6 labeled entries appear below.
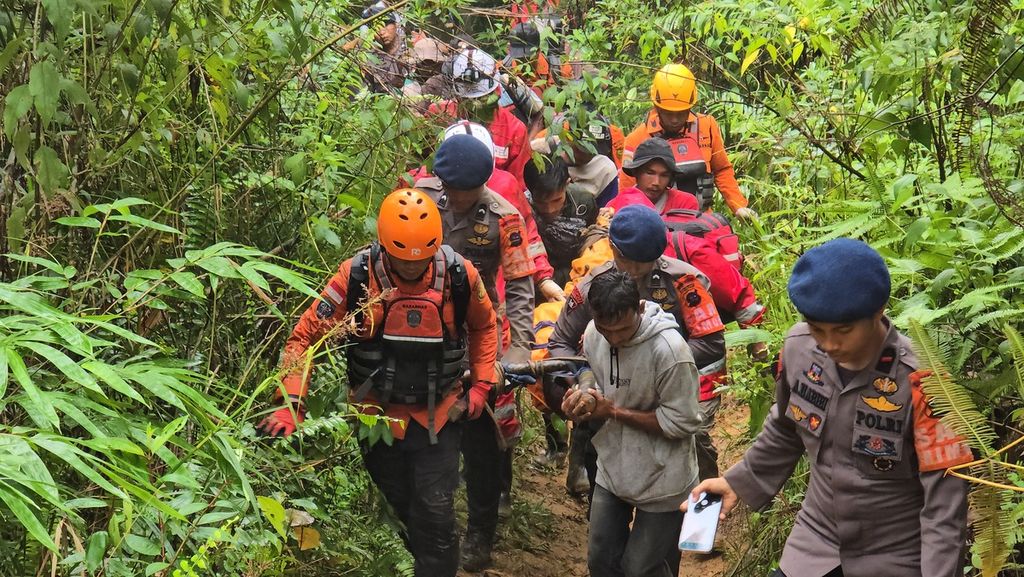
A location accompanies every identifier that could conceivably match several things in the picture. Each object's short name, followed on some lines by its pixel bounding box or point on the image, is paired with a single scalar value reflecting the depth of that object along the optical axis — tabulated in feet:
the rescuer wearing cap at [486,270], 21.99
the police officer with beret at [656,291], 19.08
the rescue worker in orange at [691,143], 30.09
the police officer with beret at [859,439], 11.57
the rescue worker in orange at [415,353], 17.37
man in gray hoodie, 16.98
